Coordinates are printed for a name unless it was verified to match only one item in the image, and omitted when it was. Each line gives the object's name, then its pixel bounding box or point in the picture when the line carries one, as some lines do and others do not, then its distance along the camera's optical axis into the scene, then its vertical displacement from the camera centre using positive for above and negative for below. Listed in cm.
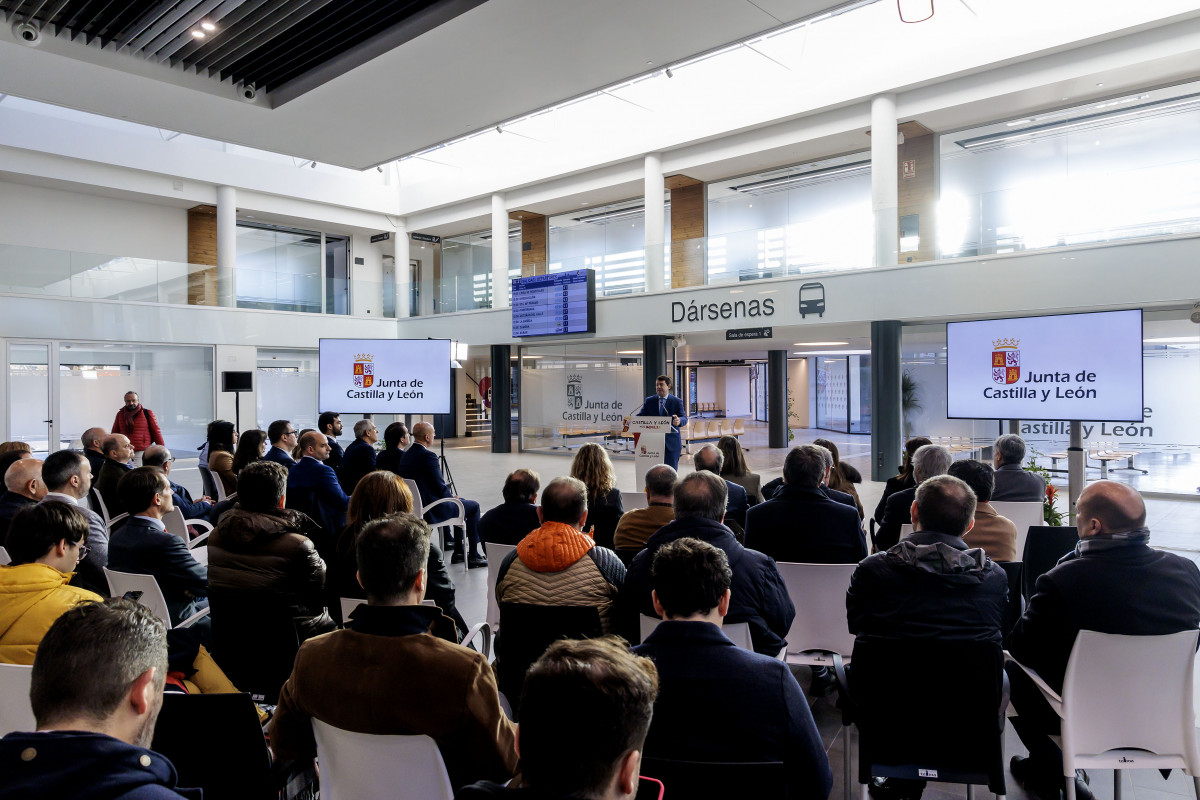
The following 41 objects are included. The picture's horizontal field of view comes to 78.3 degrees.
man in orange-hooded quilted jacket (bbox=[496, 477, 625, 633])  279 -67
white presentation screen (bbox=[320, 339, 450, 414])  989 +35
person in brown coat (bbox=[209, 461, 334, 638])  301 -65
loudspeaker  1541 +45
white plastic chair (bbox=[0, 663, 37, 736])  203 -82
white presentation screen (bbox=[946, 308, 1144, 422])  599 +22
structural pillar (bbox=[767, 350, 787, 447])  1770 -4
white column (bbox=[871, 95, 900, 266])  1138 +364
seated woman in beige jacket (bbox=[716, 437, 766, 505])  522 -51
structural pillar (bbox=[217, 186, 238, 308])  1562 +353
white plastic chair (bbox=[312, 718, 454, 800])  168 -86
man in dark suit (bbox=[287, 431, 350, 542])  536 -67
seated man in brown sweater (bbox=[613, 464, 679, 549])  368 -61
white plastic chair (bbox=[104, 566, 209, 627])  297 -76
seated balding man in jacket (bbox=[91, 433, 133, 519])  559 -50
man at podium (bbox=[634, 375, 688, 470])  921 -14
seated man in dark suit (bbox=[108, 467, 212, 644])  318 -65
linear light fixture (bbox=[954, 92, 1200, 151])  1082 +424
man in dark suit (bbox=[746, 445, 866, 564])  358 -63
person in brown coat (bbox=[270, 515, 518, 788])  173 -69
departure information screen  1504 +201
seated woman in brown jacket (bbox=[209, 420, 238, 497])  640 -46
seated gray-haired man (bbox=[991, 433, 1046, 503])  486 -56
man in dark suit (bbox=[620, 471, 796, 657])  268 -70
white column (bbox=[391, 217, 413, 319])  1855 +334
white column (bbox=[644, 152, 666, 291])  1424 +343
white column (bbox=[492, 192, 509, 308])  1684 +355
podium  882 -50
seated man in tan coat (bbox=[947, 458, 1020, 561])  338 -65
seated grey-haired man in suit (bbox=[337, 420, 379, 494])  670 -56
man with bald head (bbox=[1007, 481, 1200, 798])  237 -66
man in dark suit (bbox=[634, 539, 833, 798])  163 -70
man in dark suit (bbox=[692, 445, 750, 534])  447 -58
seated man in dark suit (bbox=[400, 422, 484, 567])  633 -66
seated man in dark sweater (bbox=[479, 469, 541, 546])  406 -65
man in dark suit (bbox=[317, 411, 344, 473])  746 -29
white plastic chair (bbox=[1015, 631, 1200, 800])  225 -97
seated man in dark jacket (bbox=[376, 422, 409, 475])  691 -45
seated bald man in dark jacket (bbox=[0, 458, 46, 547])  400 -44
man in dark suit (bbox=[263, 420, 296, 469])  671 -33
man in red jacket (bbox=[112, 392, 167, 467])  978 -28
